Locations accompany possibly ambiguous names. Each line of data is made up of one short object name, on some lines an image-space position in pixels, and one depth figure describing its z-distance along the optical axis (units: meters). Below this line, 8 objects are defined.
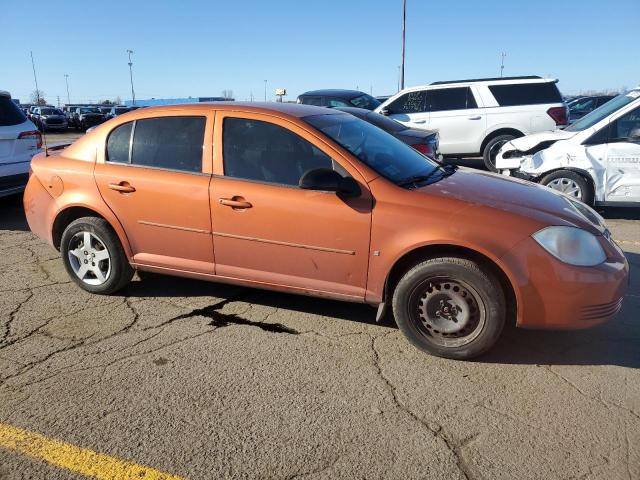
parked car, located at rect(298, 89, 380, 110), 13.23
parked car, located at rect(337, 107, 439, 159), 7.77
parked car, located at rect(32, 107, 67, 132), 31.20
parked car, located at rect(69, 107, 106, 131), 32.16
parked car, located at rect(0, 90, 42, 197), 6.85
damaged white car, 6.80
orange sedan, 3.19
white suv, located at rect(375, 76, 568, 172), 10.75
